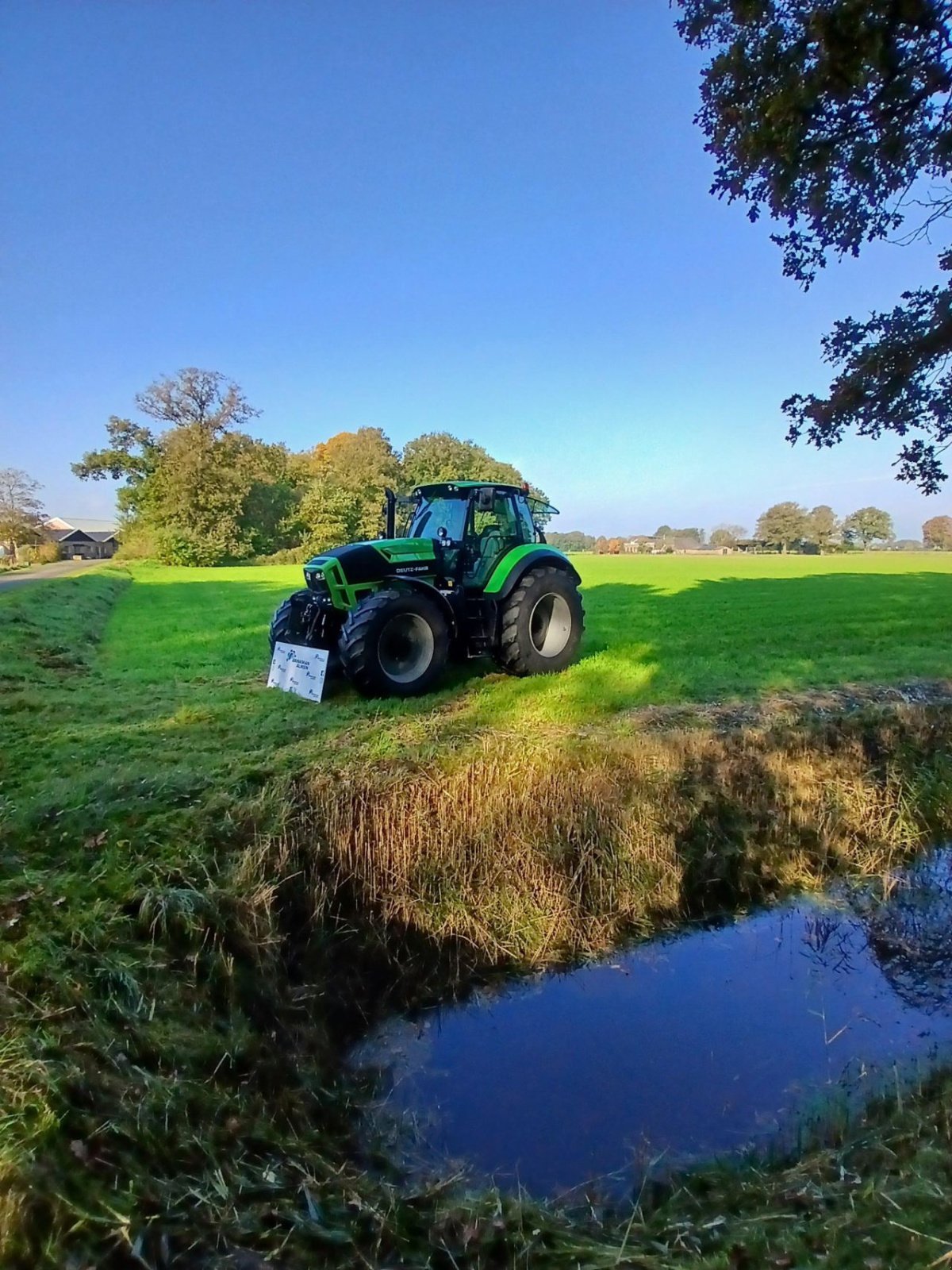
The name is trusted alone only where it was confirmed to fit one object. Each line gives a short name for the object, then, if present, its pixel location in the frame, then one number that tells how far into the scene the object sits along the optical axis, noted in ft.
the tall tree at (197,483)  144.36
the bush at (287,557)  141.29
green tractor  23.09
